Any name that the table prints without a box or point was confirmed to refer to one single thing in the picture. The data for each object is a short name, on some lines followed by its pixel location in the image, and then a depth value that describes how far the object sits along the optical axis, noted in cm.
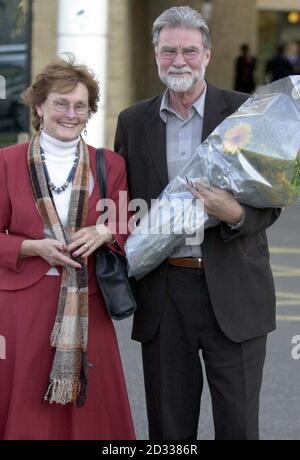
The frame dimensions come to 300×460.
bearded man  364
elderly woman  366
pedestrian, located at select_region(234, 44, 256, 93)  1895
